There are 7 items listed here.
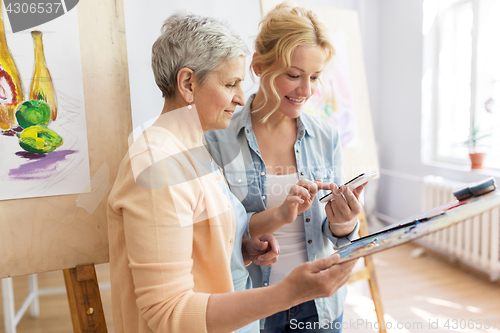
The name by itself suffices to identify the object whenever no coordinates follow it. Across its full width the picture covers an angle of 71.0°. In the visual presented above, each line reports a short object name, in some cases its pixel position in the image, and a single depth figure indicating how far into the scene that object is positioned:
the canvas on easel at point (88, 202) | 0.98
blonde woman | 1.06
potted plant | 2.60
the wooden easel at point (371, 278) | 1.60
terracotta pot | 2.59
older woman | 0.66
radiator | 2.36
